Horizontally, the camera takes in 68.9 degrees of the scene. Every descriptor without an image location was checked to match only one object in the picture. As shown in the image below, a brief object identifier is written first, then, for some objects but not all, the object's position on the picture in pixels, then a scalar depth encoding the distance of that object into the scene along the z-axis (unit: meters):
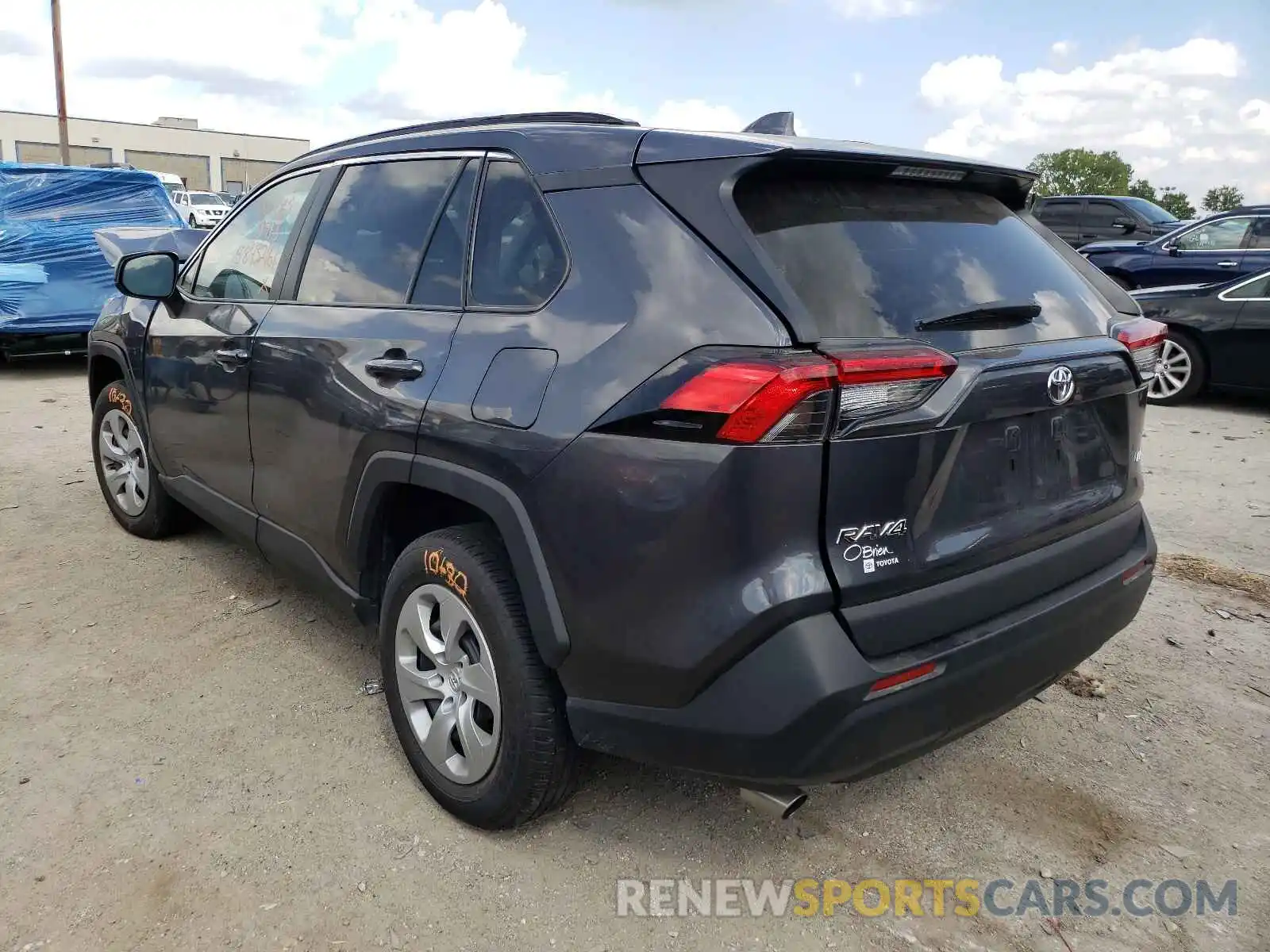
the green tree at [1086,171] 86.62
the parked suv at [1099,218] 14.53
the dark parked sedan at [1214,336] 7.90
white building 68.50
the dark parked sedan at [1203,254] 10.24
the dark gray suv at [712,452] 1.87
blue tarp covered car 9.23
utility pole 22.58
